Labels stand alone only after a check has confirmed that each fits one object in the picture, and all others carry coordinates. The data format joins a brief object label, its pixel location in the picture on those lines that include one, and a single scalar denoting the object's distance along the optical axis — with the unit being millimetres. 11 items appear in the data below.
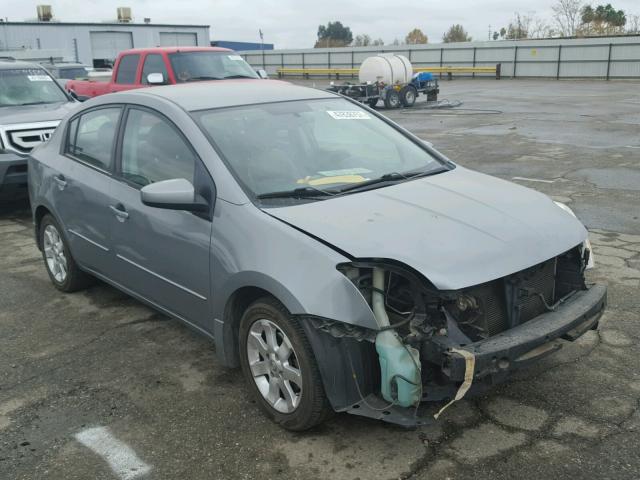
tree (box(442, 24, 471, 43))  79219
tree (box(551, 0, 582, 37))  57825
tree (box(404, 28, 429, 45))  97612
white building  44656
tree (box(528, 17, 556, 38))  59438
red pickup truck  11672
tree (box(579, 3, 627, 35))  56531
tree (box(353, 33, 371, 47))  87112
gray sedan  2850
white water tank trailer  22234
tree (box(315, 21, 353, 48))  108275
